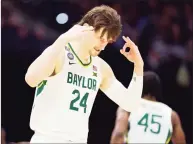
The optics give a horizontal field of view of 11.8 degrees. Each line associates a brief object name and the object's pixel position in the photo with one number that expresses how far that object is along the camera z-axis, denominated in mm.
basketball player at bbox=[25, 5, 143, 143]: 4582
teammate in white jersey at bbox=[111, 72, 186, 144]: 7763
